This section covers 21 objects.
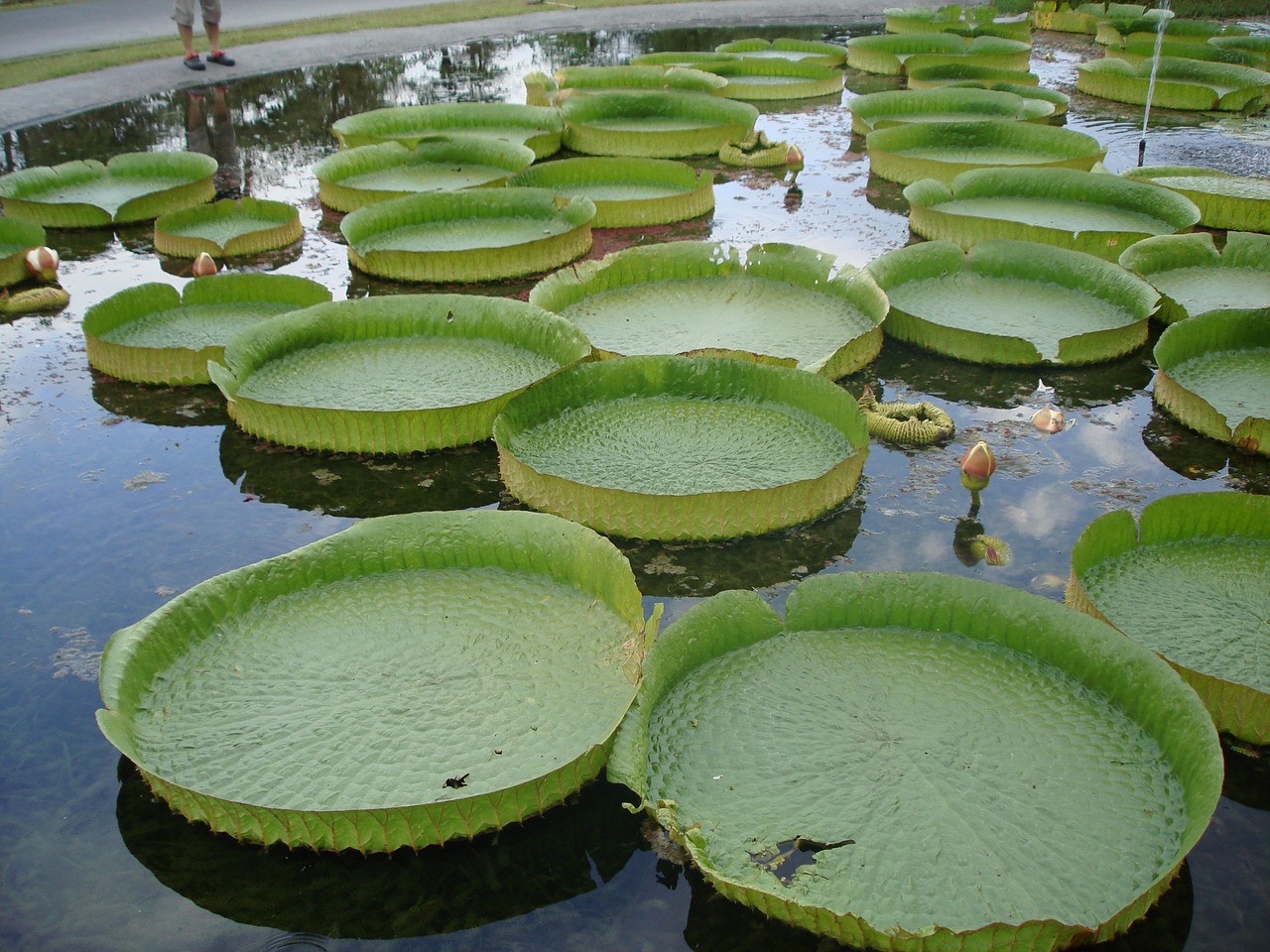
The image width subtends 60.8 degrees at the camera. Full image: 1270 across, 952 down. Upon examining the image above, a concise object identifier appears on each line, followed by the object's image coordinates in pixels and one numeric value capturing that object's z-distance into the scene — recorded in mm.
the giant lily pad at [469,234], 6863
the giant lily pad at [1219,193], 7582
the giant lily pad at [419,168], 8289
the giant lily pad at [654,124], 9711
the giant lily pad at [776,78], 12148
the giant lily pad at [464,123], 9750
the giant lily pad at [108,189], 7871
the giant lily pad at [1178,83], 11398
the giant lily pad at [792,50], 13688
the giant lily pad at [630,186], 7848
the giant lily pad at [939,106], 10289
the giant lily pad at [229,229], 7305
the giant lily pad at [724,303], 5676
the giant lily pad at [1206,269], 6297
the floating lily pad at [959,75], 12109
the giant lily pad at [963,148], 8781
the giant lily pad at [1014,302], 5664
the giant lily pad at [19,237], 7113
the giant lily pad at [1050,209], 6798
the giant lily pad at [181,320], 5555
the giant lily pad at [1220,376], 4891
